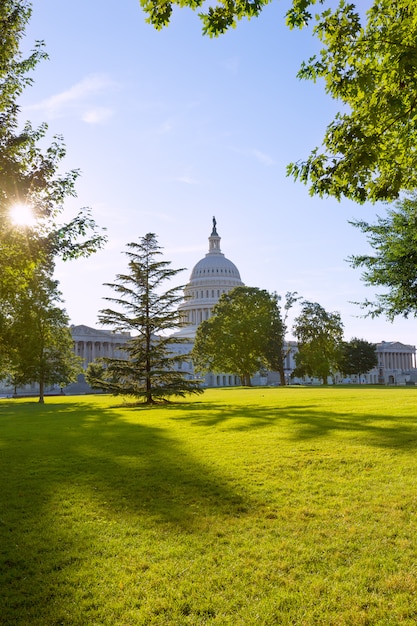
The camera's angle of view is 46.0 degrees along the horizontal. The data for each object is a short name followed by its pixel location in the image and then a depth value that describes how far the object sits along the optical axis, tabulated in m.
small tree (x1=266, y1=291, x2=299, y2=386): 76.50
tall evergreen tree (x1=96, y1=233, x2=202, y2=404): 34.06
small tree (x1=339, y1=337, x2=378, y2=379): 115.10
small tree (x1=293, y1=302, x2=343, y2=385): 75.38
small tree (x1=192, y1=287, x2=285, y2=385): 70.44
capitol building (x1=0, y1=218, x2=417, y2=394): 129.38
